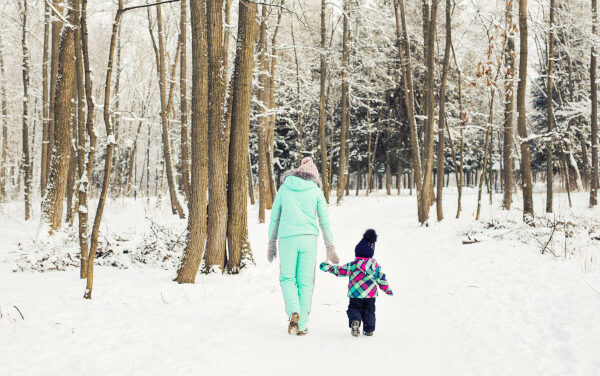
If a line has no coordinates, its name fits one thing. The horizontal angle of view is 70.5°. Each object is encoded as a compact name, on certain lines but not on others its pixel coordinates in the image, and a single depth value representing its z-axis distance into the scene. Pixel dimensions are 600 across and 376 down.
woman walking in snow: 4.63
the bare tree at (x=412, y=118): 14.98
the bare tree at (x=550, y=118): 14.66
